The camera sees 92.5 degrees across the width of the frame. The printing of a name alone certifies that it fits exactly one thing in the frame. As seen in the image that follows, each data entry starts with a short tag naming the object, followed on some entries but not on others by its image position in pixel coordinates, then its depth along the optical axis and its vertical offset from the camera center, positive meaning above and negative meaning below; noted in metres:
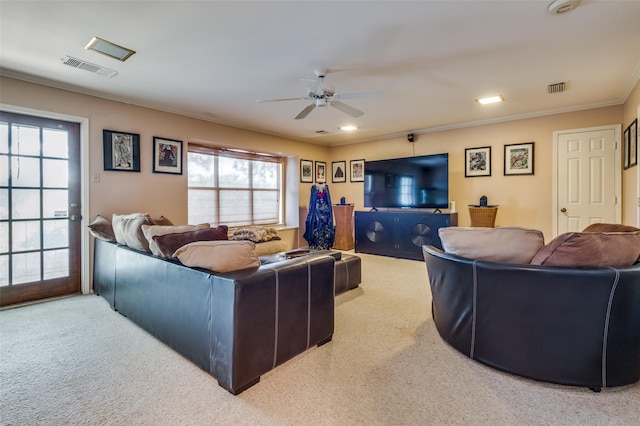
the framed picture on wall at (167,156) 4.08 +0.77
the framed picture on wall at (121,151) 3.63 +0.74
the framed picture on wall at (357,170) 6.50 +0.89
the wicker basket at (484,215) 4.66 -0.04
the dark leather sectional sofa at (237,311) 1.63 -0.61
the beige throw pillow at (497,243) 1.86 -0.20
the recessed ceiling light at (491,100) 3.79 +1.43
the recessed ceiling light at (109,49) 2.37 +1.32
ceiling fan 2.84 +1.13
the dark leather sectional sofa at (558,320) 1.59 -0.60
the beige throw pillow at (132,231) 2.43 -0.16
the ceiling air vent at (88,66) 2.70 +1.33
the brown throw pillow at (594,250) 1.64 -0.21
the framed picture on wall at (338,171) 6.78 +0.91
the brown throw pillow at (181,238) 2.05 -0.19
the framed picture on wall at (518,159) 4.59 +0.82
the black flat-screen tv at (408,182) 5.09 +0.54
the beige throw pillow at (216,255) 1.78 -0.26
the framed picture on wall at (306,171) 6.30 +0.86
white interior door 3.99 +0.46
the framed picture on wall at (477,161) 4.95 +0.84
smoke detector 1.92 +1.32
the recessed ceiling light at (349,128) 5.25 +1.48
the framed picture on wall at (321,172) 6.71 +0.90
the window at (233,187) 4.87 +0.45
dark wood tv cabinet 5.02 -0.34
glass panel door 3.04 +0.04
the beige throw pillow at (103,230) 3.07 -0.19
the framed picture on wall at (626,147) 3.54 +0.78
